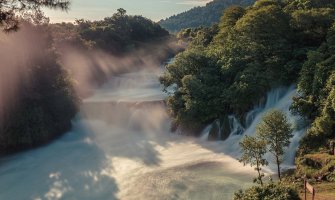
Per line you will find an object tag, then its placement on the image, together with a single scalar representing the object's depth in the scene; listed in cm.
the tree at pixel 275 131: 2542
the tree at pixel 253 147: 2448
